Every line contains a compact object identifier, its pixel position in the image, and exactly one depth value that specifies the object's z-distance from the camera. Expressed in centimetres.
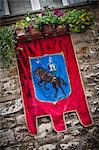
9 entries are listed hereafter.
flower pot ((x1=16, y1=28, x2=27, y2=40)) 489
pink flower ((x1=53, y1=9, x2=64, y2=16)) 509
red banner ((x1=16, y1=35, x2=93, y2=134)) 452
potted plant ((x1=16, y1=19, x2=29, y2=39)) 489
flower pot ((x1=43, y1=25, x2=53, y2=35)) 496
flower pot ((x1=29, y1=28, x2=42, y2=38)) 491
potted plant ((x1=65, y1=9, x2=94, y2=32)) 503
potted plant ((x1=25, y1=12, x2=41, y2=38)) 492
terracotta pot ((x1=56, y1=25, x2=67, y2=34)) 499
